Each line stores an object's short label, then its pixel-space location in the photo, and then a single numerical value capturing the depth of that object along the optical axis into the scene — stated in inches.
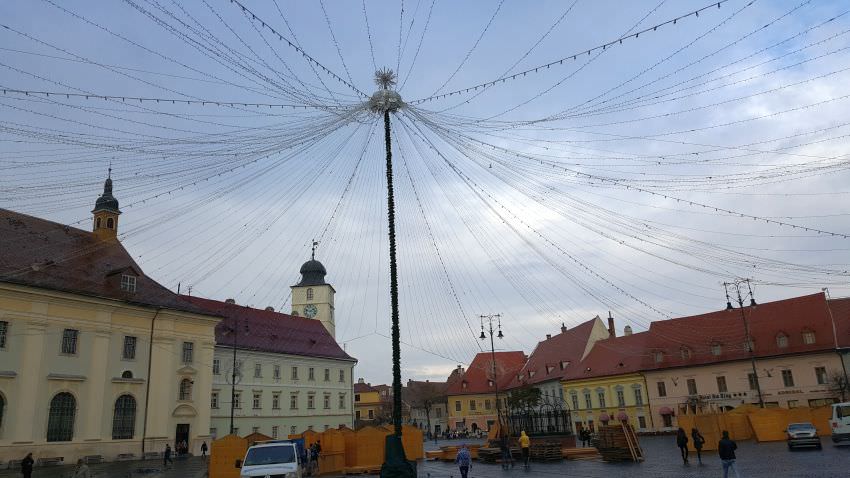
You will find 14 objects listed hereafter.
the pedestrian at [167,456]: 1525.6
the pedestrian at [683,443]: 1080.8
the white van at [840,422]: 1230.9
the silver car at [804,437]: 1181.1
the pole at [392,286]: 604.5
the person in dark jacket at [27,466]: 1079.8
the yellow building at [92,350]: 1488.7
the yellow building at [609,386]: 2596.5
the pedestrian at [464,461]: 904.3
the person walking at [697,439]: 1091.3
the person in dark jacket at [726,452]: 754.2
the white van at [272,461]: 723.4
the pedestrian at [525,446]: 1218.0
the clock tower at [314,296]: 3710.6
